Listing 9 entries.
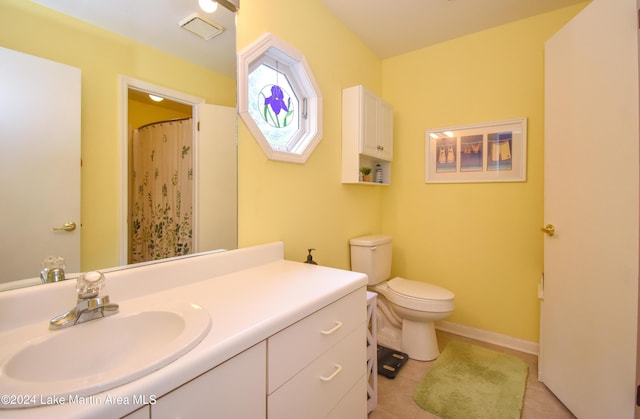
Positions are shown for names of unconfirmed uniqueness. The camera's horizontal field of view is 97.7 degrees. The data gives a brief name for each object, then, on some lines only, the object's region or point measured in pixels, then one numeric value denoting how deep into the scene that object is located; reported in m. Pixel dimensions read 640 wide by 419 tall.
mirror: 0.82
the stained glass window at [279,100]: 1.42
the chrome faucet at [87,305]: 0.73
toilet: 1.91
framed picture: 2.13
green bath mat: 1.52
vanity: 0.52
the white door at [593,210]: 1.21
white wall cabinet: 2.03
